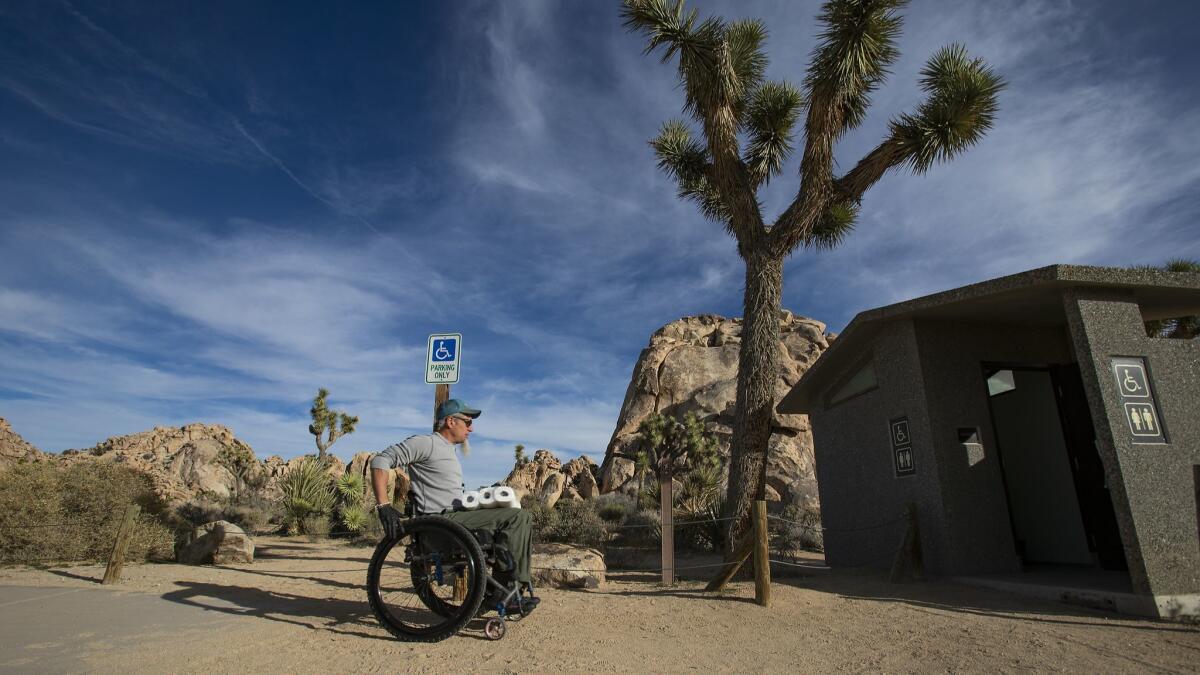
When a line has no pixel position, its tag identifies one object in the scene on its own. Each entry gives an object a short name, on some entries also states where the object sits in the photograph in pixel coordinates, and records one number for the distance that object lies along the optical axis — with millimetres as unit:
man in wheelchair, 4246
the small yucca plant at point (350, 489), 17828
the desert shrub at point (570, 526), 13312
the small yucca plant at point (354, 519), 15789
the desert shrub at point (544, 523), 14020
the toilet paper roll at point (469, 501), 4477
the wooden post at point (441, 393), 7383
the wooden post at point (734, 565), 6572
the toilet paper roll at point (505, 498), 4528
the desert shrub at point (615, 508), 17603
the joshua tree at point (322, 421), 25156
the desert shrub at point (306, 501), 16328
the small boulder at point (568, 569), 7141
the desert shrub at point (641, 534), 13578
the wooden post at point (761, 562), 6094
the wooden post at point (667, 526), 7332
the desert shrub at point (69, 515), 8617
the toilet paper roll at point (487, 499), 4508
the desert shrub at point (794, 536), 11773
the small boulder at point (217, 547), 9242
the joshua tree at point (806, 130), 8102
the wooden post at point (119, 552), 6988
